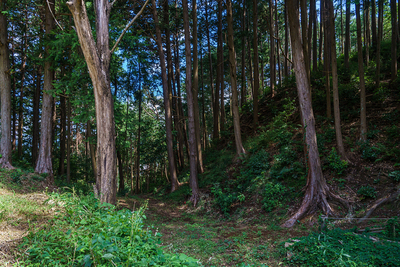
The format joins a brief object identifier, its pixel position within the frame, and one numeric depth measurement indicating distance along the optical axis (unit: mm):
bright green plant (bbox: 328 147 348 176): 7977
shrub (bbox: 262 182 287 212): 8203
